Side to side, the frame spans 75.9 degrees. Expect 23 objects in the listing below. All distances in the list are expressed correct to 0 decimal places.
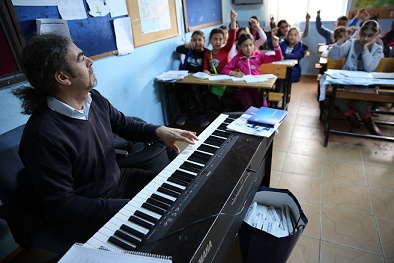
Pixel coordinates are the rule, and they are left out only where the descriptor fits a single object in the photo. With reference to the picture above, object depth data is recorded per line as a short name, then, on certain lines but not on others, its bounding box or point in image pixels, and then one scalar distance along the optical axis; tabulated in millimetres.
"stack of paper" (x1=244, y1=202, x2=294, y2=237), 1325
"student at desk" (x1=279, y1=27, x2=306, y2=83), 3727
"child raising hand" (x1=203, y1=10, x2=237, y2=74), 3137
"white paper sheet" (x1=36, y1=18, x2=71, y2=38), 1597
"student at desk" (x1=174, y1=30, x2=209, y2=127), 3191
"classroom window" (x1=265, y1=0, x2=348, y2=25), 4617
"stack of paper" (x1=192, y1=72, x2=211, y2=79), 2892
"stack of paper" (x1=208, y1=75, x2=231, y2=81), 2779
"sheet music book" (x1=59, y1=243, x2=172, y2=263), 653
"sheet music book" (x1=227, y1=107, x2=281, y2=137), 1250
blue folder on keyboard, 1320
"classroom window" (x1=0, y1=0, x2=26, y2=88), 1428
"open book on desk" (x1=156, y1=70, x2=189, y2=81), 2888
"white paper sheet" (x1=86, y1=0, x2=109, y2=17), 1982
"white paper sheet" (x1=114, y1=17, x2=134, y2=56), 2272
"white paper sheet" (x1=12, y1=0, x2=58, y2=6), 1493
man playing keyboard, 922
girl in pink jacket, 2852
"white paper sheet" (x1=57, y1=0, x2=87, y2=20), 1755
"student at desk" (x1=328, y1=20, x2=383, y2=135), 2553
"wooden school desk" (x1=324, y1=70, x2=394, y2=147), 2408
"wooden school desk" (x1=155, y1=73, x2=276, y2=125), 2500
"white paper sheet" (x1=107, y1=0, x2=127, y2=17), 2178
